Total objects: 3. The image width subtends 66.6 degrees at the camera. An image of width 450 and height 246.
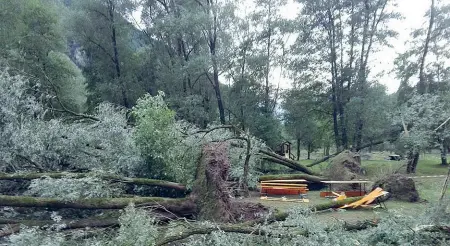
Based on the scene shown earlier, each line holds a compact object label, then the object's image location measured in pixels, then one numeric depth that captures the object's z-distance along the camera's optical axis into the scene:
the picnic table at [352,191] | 11.00
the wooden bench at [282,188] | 11.56
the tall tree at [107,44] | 19.34
